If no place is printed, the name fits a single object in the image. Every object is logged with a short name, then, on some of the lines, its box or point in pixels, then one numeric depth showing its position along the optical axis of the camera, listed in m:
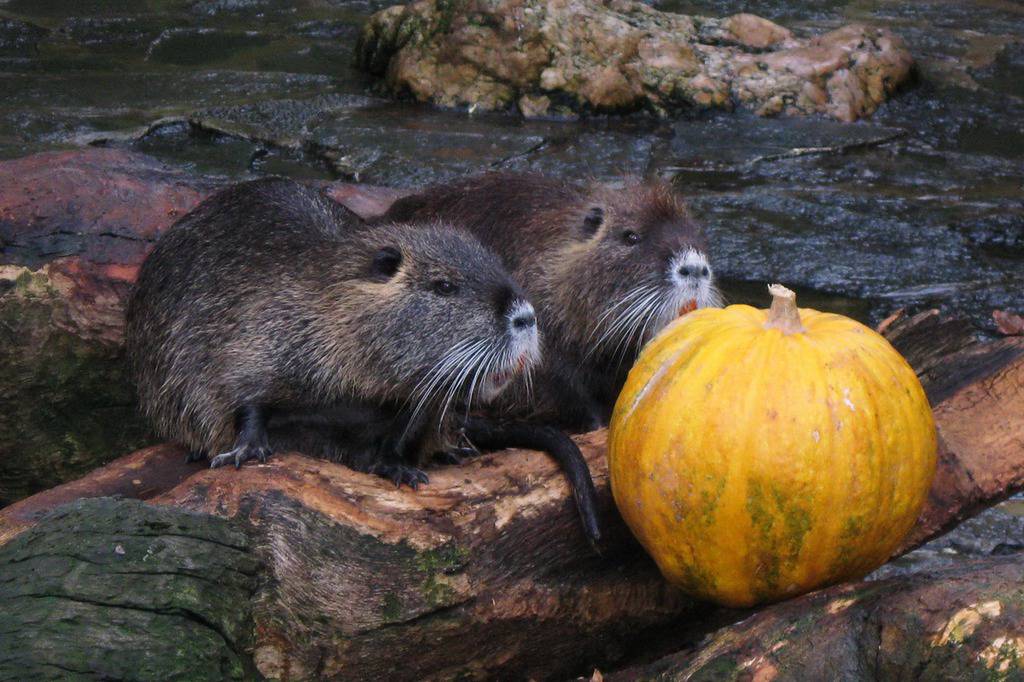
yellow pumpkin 6.96
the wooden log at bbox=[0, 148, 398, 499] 10.77
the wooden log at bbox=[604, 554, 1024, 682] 5.72
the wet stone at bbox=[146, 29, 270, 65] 23.41
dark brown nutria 10.41
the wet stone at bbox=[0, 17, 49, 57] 23.45
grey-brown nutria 8.70
